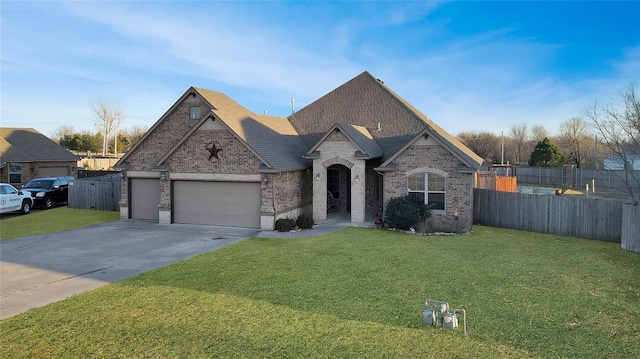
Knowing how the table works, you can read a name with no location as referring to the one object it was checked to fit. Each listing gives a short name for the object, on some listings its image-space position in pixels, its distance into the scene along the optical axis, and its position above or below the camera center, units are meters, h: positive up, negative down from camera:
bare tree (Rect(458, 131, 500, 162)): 64.81 +4.90
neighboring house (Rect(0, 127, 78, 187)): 30.55 +1.26
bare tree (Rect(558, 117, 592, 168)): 54.68 +4.84
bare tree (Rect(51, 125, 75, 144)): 84.06 +8.39
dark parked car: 26.19 -1.10
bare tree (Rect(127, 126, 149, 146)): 94.31 +9.77
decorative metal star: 19.27 +1.09
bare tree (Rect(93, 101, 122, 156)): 65.02 +7.60
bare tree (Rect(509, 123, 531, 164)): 69.09 +5.65
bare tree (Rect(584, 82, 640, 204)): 17.34 +1.90
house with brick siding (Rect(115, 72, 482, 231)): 18.19 +0.25
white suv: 22.44 -1.47
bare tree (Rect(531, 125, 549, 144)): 79.81 +7.92
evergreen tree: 49.08 +2.24
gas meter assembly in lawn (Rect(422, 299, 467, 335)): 7.35 -2.58
